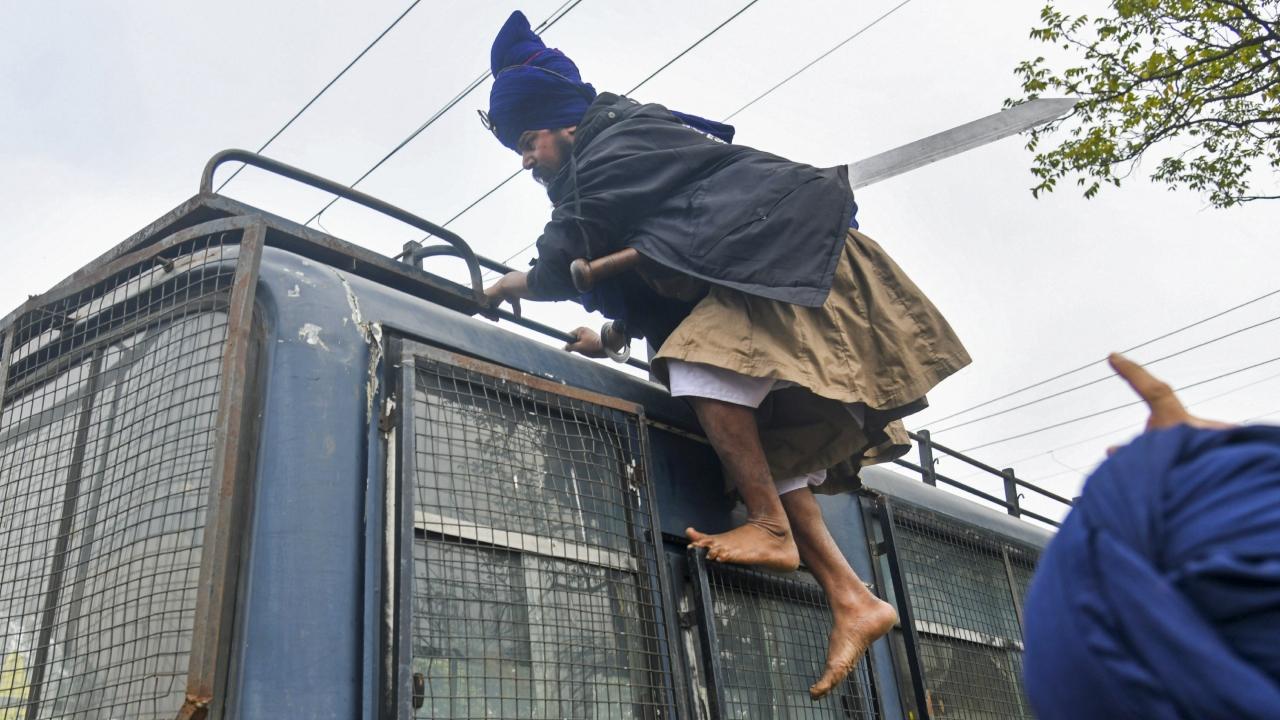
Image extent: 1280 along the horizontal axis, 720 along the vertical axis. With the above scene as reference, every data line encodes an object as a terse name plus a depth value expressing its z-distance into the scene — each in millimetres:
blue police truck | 1859
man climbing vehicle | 2590
